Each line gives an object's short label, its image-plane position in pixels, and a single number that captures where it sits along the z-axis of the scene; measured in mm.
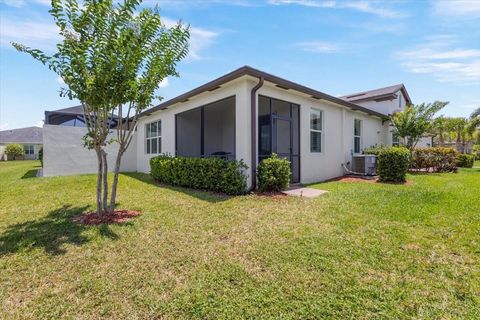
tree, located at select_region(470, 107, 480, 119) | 27100
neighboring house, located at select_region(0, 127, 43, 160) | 39094
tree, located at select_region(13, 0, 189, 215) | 4391
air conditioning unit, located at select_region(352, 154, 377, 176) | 11164
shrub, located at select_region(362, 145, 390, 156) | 12103
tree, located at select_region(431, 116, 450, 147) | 27166
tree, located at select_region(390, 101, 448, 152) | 13195
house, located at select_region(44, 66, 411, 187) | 7555
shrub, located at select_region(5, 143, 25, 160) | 36094
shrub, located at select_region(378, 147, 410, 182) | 9523
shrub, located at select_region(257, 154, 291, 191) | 7320
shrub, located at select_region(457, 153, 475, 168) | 17938
